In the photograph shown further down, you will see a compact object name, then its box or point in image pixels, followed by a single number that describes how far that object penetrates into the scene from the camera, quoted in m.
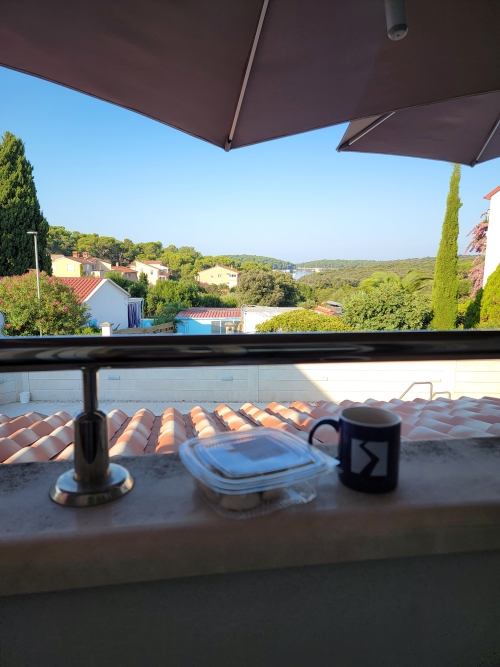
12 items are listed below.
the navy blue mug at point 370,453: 0.58
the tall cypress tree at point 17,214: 19.83
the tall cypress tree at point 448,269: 12.70
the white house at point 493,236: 14.02
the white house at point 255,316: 15.84
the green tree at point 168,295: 28.61
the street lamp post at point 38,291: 14.35
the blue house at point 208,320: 23.59
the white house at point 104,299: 19.70
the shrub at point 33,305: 14.12
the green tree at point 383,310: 11.03
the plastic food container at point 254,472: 0.55
